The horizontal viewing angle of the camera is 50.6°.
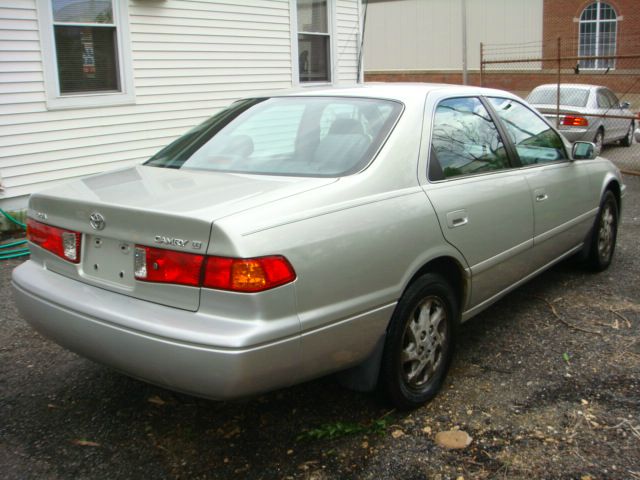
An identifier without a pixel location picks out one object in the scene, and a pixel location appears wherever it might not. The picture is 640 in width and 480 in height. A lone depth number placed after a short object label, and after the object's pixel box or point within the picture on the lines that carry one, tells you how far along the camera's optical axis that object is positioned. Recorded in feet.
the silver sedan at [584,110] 43.86
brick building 89.20
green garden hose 21.00
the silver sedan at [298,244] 8.43
